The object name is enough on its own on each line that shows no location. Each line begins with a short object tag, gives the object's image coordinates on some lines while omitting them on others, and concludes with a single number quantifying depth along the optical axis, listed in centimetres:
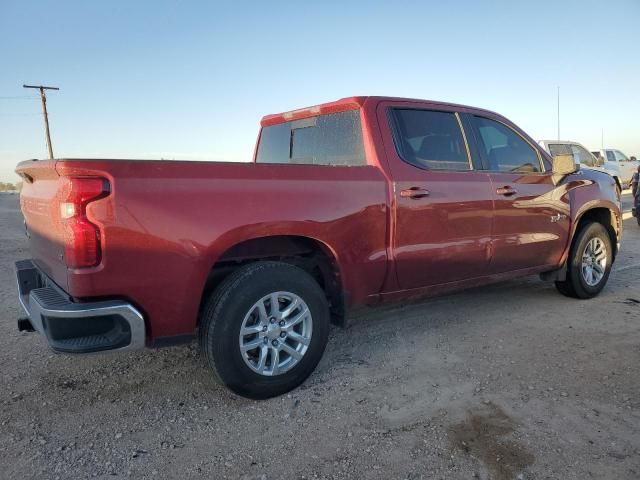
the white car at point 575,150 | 1351
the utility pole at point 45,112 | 3165
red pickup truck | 252
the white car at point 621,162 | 2019
